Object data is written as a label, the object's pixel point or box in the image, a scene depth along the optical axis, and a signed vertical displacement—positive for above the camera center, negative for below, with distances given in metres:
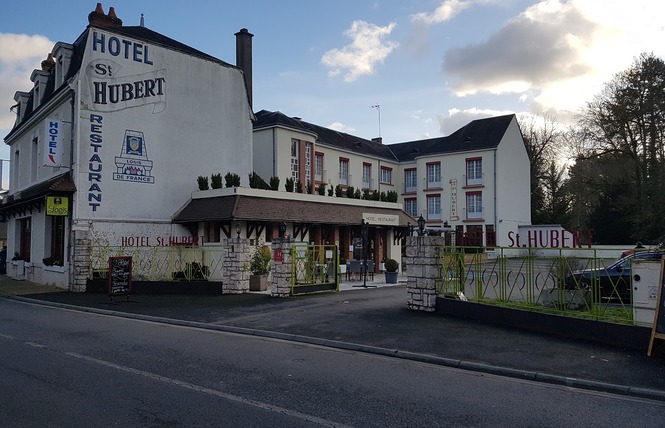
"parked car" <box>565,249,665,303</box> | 10.23 -0.94
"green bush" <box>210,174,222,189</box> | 23.95 +2.72
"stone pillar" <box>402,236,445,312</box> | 13.75 -0.85
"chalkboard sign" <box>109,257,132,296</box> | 17.05 -1.21
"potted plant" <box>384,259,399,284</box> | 23.47 -1.46
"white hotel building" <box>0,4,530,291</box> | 21.44 +4.00
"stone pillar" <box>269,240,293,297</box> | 17.45 -1.11
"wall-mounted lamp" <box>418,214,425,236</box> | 15.42 +0.38
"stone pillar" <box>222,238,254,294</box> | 18.56 -0.93
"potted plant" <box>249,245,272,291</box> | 19.66 -1.17
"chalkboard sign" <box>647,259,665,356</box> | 8.66 -1.38
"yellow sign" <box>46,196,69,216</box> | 20.11 +1.39
